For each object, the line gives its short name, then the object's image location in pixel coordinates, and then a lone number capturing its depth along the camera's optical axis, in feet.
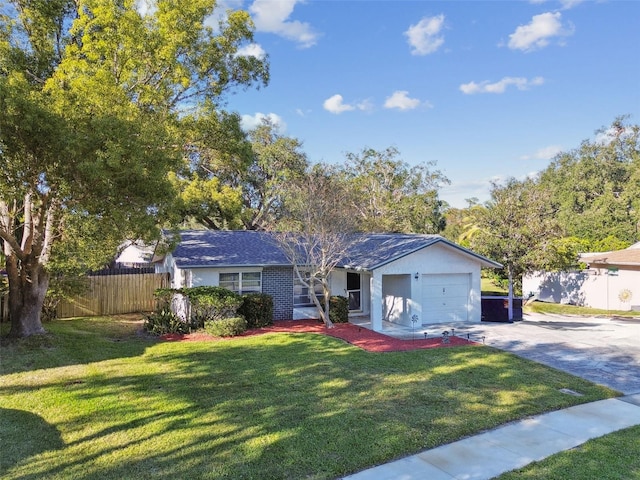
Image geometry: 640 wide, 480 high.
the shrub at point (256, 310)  53.47
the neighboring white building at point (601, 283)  77.66
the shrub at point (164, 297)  51.57
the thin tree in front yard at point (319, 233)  51.44
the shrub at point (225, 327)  47.14
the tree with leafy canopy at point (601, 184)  123.34
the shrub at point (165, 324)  48.93
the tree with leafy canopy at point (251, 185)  87.76
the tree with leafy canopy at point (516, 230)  71.31
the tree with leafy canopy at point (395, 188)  111.45
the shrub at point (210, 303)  48.92
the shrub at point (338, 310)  56.34
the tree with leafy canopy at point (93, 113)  31.22
